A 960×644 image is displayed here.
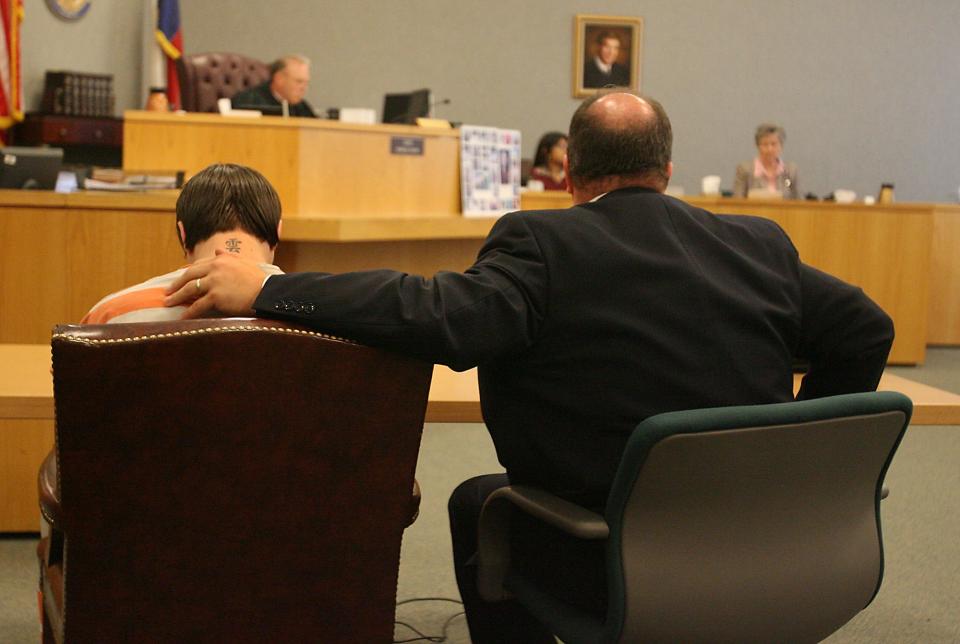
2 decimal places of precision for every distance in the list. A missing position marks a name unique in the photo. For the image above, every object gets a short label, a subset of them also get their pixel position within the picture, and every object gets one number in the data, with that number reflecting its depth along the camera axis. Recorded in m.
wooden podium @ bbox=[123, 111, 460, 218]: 4.60
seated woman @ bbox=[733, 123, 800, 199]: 7.66
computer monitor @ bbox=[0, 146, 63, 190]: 4.01
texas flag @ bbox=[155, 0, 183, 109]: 8.41
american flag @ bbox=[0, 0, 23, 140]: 6.58
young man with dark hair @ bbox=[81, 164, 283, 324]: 1.79
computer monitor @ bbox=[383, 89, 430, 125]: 5.77
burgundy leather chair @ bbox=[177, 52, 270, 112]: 7.22
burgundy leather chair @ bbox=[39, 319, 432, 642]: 1.32
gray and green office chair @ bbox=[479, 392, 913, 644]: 1.42
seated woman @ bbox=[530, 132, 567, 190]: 7.88
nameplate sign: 4.98
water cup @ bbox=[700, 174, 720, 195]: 7.34
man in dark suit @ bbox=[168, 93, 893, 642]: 1.48
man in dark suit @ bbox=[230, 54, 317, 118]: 6.54
